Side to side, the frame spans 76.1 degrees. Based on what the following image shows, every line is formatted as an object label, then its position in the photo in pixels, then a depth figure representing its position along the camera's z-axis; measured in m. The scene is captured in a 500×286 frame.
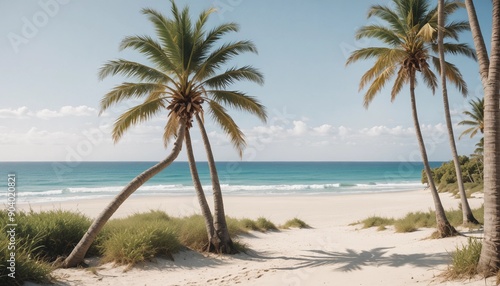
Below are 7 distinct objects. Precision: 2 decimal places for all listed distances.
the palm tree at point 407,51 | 12.32
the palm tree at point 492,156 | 5.40
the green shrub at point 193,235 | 10.72
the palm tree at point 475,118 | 26.80
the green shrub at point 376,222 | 16.26
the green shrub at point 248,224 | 15.04
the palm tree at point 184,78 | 10.20
